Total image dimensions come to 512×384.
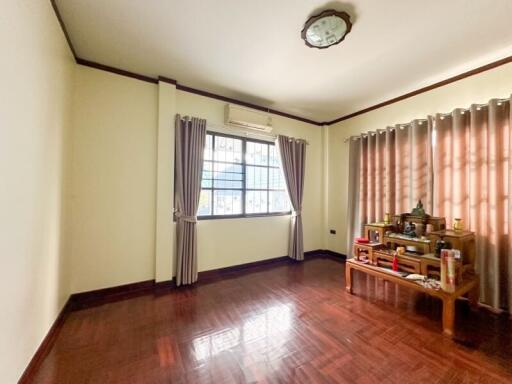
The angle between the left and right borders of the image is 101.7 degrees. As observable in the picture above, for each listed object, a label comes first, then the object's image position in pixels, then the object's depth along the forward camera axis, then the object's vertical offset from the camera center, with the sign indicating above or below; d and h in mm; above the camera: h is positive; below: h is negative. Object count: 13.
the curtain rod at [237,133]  3162 +1047
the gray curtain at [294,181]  3729 +278
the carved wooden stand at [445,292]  1814 -849
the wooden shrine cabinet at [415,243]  2113 -500
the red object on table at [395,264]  2260 -716
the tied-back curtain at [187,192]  2779 +42
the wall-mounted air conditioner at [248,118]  3158 +1236
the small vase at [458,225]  2230 -277
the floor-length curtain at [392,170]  2783 +420
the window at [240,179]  3191 +275
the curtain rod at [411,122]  2180 +1043
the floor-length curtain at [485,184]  2152 +164
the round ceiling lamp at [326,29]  1678 +1457
